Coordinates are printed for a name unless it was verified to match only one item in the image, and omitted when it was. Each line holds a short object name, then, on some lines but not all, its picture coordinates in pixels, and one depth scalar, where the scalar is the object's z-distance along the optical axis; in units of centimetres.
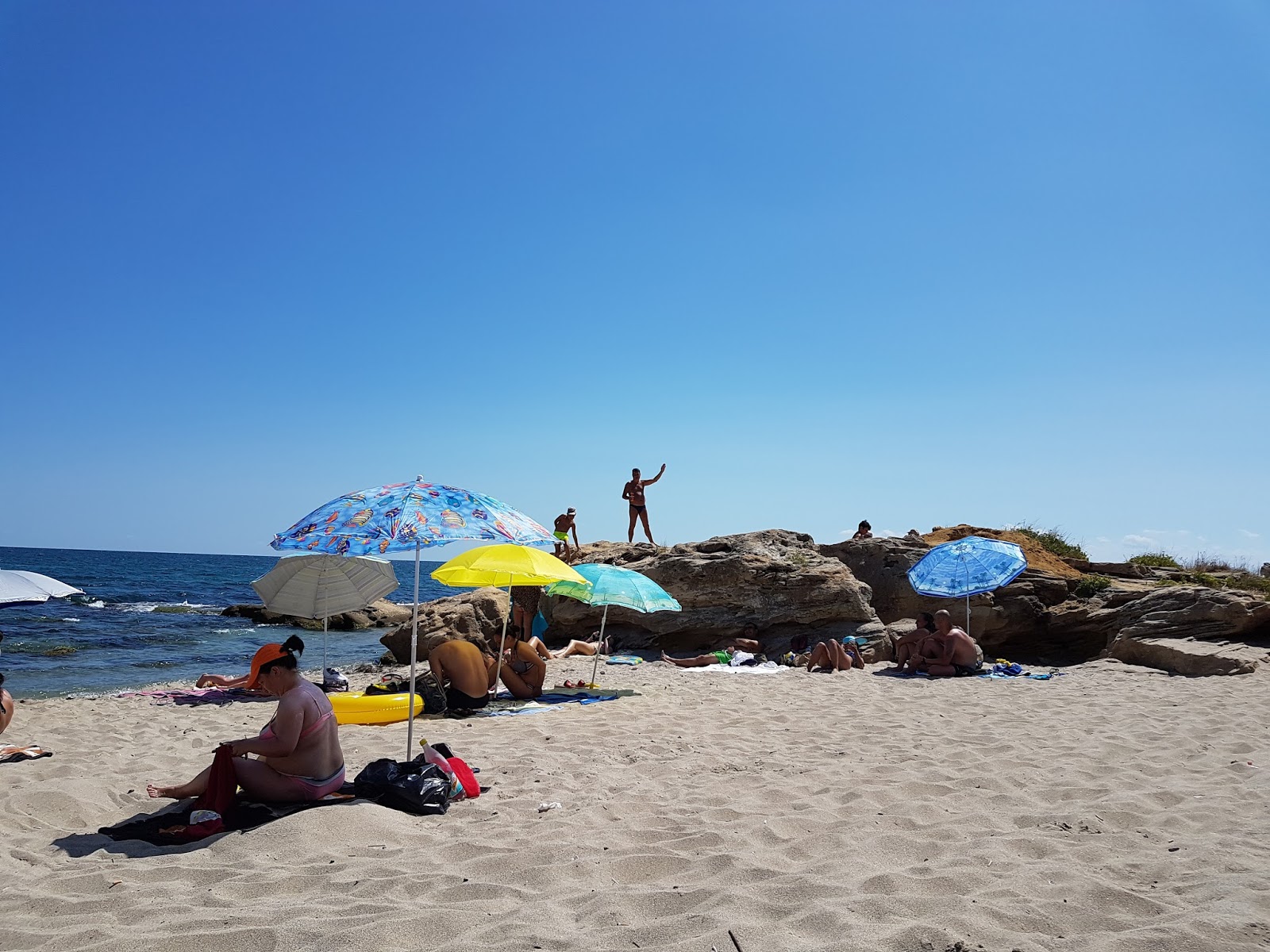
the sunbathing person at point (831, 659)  1286
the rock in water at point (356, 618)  2622
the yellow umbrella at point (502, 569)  810
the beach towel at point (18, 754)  648
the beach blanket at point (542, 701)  912
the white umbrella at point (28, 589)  704
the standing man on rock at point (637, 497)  2003
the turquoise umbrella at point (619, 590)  1039
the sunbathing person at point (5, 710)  637
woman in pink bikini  478
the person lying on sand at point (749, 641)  1463
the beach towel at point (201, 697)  1020
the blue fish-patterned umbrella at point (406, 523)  530
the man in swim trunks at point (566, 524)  2009
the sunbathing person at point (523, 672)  991
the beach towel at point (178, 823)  449
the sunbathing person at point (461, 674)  887
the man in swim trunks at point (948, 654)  1191
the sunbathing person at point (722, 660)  1353
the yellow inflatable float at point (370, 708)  819
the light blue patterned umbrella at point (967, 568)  1282
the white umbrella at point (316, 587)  1044
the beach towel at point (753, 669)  1280
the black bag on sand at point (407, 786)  498
